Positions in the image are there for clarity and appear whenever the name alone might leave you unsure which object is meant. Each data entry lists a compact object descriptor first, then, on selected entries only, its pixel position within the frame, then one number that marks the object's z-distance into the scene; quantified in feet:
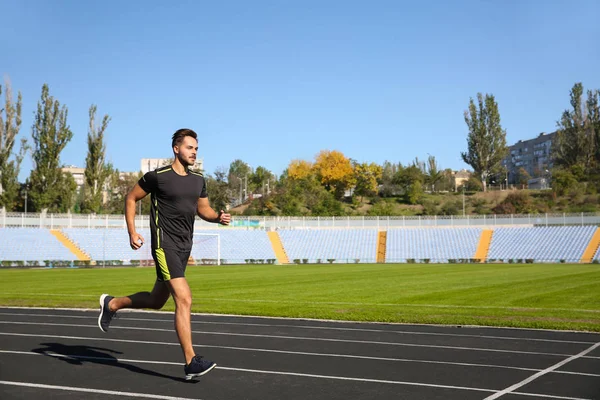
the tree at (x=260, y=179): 416.67
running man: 20.12
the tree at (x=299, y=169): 368.25
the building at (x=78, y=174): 506.64
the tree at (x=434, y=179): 368.56
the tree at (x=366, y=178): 331.16
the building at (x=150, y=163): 357.24
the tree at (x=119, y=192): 291.17
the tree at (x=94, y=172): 224.33
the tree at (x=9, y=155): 206.90
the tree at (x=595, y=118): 300.81
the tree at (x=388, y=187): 341.41
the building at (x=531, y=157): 481.87
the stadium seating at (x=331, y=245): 172.86
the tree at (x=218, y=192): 315.17
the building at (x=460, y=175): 549.13
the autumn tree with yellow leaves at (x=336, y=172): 338.71
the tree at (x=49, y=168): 213.25
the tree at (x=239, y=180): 374.63
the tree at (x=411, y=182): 312.50
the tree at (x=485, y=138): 311.47
